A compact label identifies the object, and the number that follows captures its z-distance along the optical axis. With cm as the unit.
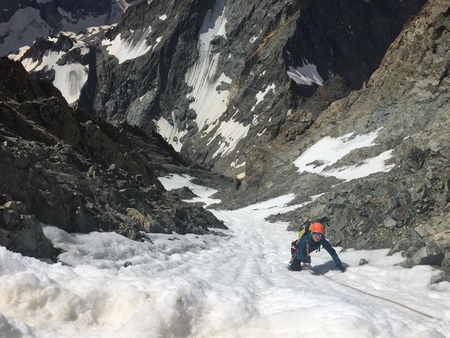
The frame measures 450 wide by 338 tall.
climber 1062
